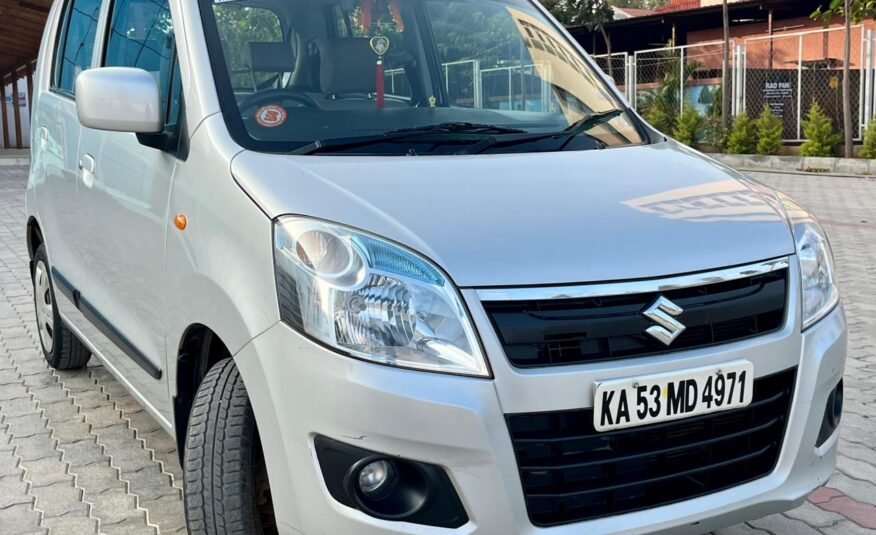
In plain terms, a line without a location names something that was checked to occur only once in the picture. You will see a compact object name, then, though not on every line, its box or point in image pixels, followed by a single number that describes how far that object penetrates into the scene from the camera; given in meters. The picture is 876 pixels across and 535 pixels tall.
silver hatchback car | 2.01
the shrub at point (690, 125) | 18.55
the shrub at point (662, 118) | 19.56
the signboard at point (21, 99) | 26.91
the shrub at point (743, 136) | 17.28
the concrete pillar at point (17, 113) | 26.70
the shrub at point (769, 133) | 16.80
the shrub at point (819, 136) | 16.05
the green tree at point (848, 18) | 15.16
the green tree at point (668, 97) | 19.36
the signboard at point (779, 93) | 17.39
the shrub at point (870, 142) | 15.12
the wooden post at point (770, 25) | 25.21
